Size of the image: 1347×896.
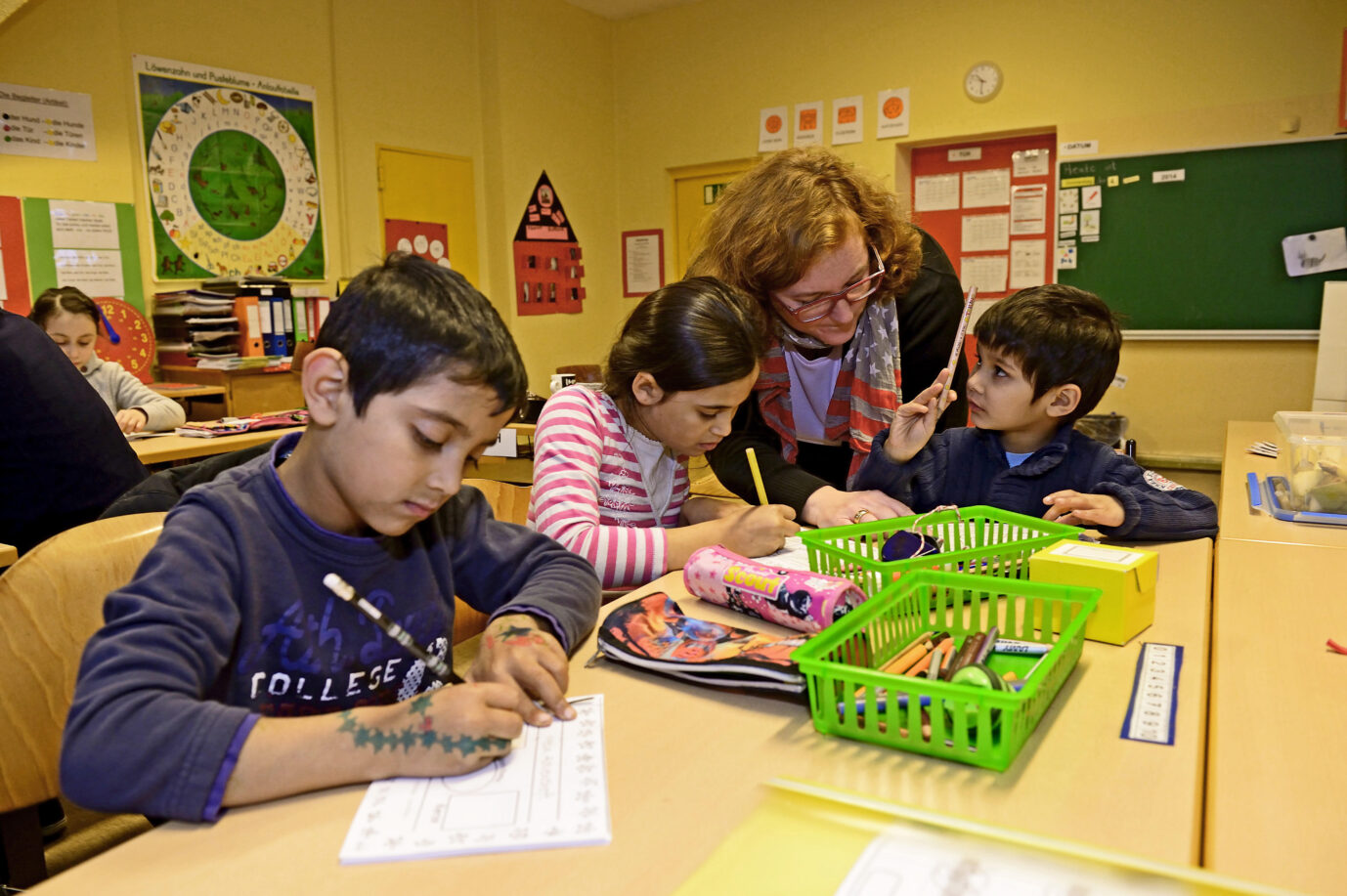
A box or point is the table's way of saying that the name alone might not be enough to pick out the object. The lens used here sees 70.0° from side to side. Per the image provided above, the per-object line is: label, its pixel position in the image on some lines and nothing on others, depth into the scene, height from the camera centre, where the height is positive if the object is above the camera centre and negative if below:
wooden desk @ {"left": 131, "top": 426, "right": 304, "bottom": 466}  3.12 -0.37
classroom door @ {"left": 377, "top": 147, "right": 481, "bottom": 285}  4.90 +0.71
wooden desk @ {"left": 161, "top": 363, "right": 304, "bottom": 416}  4.02 -0.23
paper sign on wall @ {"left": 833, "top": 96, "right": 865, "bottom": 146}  5.07 +1.08
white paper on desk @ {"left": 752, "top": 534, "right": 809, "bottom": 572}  1.32 -0.33
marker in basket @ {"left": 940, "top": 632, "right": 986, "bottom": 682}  0.85 -0.31
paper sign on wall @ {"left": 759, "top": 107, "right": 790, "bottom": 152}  5.34 +1.09
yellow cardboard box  1.03 -0.28
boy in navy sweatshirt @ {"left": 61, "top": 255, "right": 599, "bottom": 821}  0.72 -0.26
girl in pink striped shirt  1.37 -0.17
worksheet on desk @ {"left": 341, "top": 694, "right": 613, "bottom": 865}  0.68 -0.36
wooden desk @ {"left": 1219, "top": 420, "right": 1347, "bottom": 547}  1.51 -0.34
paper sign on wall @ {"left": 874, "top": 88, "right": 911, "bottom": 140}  4.92 +1.08
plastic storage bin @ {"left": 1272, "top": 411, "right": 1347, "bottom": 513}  1.63 -0.27
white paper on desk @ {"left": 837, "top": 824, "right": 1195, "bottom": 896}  0.51 -0.31
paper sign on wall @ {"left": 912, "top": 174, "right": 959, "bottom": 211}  4.94 +0.68
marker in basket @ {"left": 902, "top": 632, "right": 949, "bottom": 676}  0.88 -0.31
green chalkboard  4.09 +0.38
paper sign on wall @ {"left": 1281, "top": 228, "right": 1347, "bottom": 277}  4.06 +0.28
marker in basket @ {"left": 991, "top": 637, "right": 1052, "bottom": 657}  0.95 -0.32
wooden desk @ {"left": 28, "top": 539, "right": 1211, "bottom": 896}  0.64 -0.36
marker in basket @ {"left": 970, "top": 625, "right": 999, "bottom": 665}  0.90 -0.31
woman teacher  1.66 +0.02
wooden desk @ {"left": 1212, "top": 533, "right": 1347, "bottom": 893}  0.65 -0.35
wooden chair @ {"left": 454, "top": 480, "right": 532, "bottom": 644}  1.63 -0.29
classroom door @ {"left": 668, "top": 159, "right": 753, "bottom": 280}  5.65 +0.79
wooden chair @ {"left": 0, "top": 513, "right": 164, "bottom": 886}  1.03 -0.32
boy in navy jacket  1.55 -0.18
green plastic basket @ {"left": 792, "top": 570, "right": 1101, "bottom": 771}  0.76 -0.31
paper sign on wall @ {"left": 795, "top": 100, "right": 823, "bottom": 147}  5.21 +1.09
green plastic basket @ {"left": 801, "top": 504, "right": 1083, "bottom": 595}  1.13 -0.28
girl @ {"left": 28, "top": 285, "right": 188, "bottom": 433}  3.39 -0.12
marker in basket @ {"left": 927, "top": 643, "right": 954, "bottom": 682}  0.84 -0.31
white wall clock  4.66 +1.17
